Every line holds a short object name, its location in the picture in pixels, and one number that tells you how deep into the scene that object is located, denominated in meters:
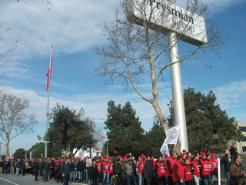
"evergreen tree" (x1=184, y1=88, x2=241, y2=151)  33.34
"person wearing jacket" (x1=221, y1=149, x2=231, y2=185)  11.41
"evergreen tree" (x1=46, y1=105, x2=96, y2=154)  34.64
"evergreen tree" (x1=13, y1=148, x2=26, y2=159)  94.29
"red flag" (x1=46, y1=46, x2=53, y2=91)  27.20
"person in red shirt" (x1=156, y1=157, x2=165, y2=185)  12.38
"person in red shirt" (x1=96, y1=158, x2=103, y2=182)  15.68
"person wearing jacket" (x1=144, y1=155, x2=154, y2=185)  12.76
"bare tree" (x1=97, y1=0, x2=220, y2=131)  14.43
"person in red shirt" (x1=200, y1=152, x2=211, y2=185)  11.35
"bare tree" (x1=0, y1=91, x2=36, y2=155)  39.99
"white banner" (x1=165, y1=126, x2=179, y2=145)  11.81
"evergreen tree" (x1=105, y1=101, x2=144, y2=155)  43.60
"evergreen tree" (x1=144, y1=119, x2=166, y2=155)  41.63
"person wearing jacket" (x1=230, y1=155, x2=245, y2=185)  7.85
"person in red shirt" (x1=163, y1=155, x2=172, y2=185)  11.83
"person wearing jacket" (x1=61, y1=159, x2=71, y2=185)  13.81
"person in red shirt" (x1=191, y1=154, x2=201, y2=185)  11.21
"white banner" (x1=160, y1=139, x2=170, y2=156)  12.34
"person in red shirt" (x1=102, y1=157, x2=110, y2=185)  15.30
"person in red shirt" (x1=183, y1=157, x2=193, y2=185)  11.08
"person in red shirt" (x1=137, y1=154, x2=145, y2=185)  13.42
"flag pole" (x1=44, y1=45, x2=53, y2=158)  27.11
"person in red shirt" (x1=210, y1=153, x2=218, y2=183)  11.72
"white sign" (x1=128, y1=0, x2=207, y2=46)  14.47
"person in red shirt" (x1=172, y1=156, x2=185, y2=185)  10.89
